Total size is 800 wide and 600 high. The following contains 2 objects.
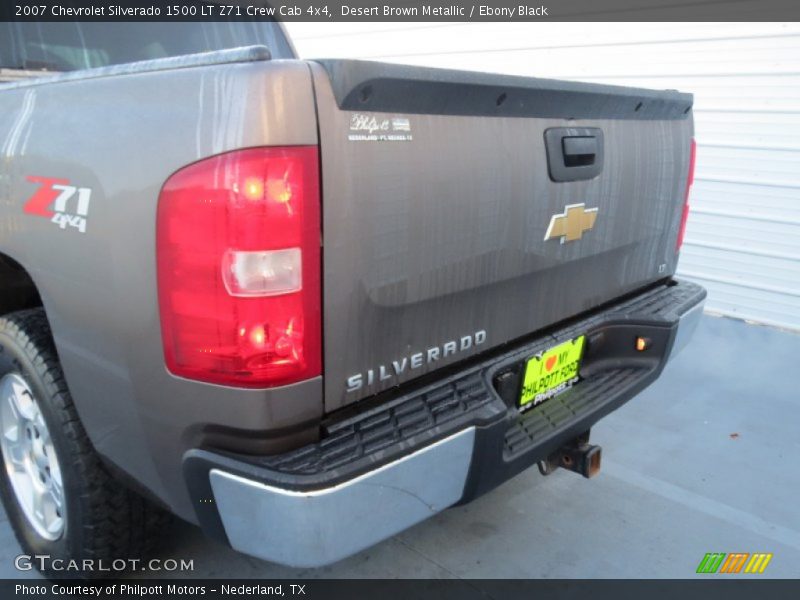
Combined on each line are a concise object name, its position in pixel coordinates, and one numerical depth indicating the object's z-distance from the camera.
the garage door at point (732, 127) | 4.56
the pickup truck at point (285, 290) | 1.42
